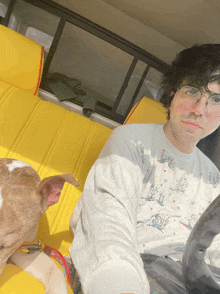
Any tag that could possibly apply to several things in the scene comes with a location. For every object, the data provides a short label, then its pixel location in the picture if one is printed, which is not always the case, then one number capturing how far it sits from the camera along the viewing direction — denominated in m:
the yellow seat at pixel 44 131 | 1.21
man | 0.63
